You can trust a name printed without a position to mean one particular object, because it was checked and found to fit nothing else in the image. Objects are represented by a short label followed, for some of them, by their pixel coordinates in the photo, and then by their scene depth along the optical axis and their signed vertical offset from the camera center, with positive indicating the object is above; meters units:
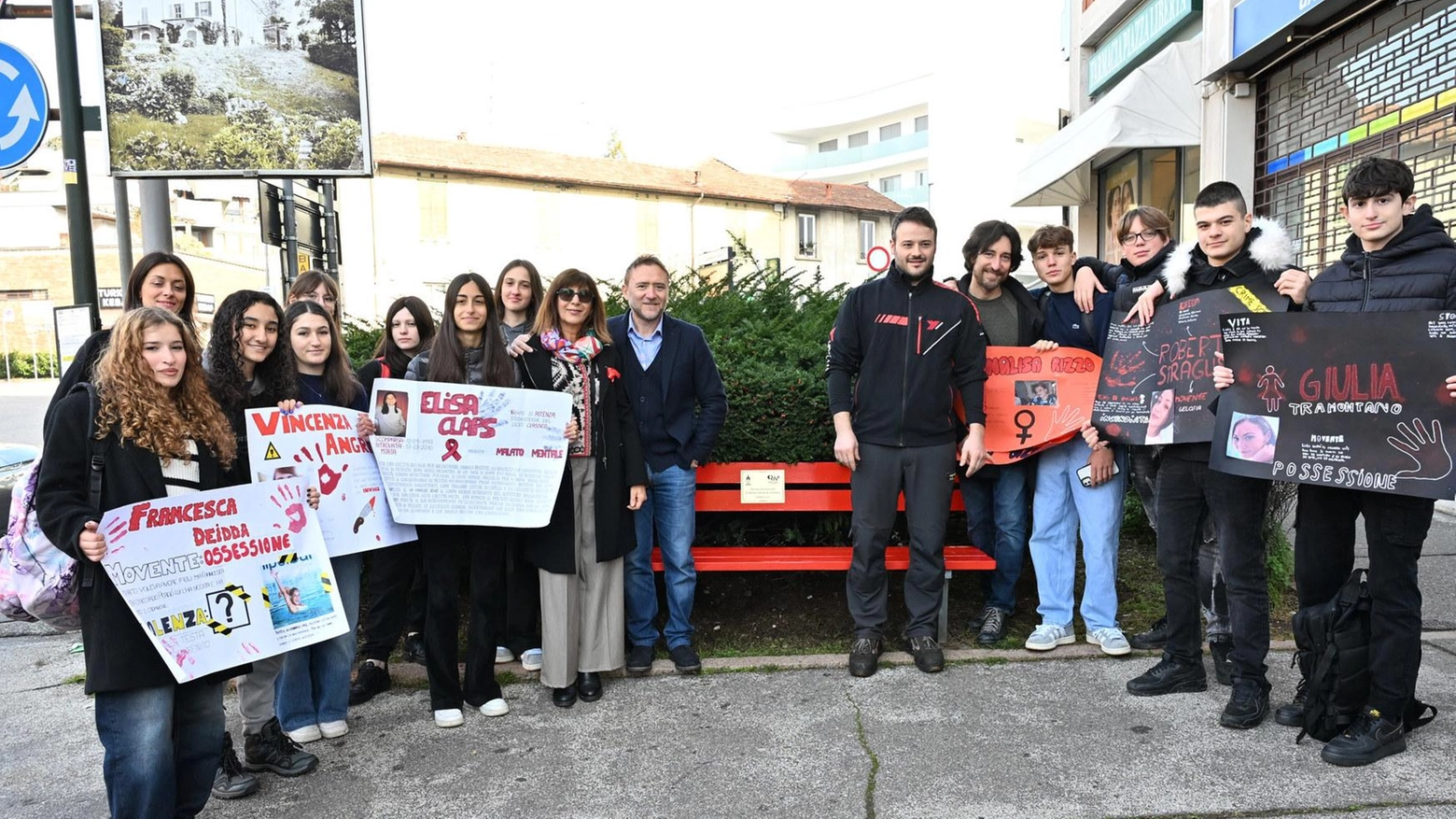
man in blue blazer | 4.67 -0.40
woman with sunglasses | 4.34 -0.74
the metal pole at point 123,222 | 6.49 +0.97
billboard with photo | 6.86 +2.08
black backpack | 3.62 -1.29
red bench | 4.95 -0.87
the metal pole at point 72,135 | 6.04 +1.46
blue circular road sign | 5.61 +1.52
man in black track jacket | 4.59 -0.36
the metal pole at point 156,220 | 6.66 +0.97
